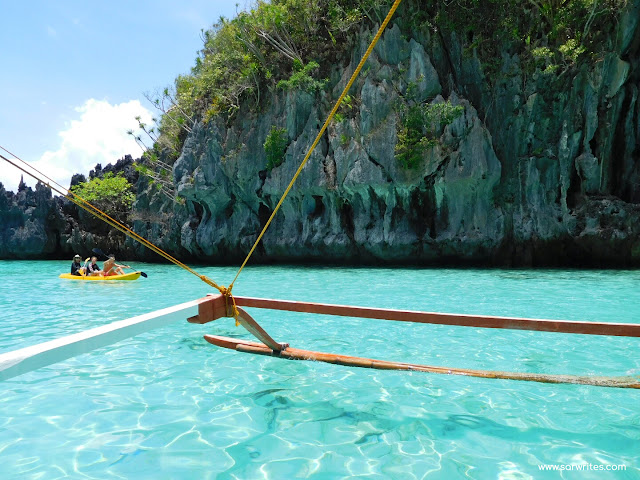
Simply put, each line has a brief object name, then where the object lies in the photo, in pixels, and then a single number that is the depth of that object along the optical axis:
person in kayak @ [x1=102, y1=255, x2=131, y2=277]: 14.53
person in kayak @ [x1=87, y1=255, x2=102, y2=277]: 14.83
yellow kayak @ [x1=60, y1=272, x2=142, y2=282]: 13.83
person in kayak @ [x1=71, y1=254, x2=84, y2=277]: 15.15
